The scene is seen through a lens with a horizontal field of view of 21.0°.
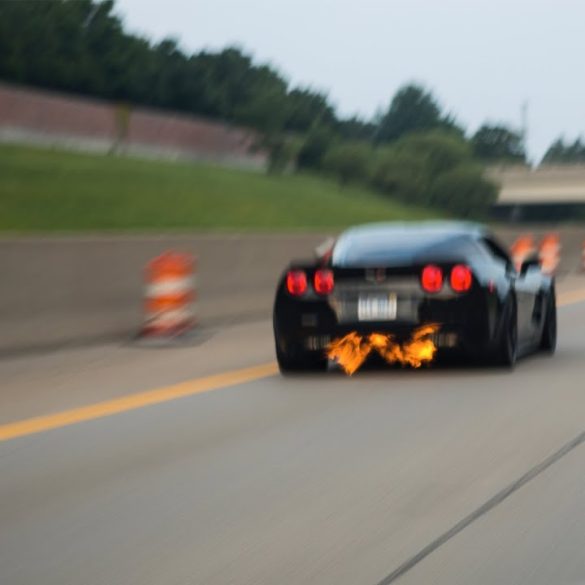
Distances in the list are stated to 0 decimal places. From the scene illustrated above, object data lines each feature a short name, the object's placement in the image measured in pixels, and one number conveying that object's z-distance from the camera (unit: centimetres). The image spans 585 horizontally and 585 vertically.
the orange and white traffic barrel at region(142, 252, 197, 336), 1769
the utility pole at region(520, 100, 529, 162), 17288
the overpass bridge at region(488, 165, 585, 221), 10294
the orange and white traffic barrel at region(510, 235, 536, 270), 3108
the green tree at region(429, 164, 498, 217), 11862
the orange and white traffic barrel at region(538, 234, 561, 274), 3325
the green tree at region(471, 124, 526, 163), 19562
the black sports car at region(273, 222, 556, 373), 1252
